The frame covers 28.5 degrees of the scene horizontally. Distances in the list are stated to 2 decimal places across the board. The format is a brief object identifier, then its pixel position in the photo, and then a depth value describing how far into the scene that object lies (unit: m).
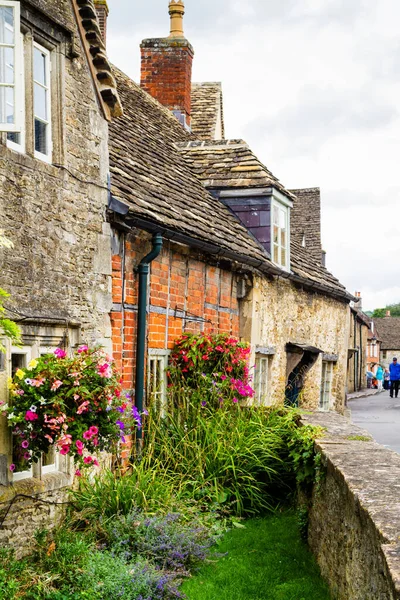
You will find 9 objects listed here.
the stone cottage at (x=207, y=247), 9.27
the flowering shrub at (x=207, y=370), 9.60
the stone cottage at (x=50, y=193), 6.38
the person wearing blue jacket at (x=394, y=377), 31.47
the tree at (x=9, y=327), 5.15
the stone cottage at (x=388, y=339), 79.75
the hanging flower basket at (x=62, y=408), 6.17
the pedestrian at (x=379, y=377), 49.82
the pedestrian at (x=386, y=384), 49.62
